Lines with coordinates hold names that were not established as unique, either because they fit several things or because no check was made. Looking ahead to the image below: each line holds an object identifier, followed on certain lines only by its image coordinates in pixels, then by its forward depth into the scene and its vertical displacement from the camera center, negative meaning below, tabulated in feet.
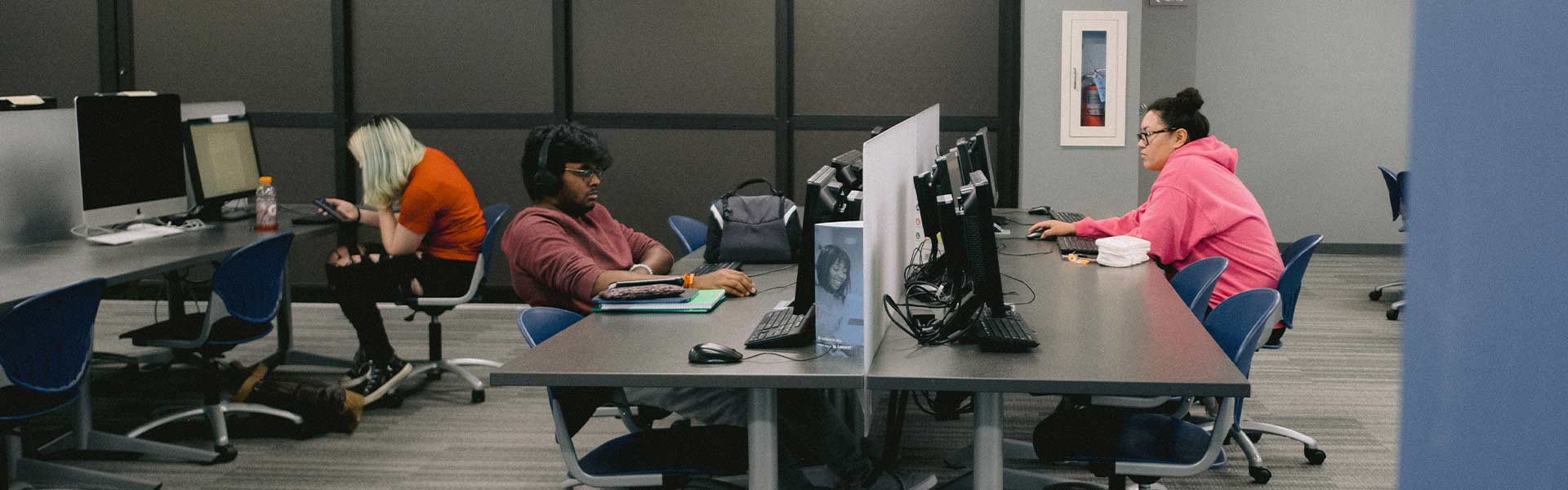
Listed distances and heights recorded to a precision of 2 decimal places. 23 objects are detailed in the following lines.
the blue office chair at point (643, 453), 8.64 -2.25
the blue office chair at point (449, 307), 15.90 -2.27
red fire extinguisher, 21.17 +0.39
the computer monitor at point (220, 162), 16.29 -0.41
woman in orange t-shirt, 15.40 -1.37
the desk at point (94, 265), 11.91 -1.34
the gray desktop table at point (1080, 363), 7.84 -1.51
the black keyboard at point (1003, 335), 8.71 -1.41
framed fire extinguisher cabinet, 21.02 +0.83
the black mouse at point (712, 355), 8.34 -1.46
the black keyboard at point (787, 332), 8.84 -1.41
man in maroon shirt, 11.06 -1.19
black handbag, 13.60 -1.06
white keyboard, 14.38 -1.20
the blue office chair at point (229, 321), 13.42 -2.06
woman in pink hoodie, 13.46 -0.95
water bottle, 16.01 -0.95
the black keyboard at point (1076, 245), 14.30 -1.31
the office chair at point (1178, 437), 8.86 -2.24
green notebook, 10.42 -1.43
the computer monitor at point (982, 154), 15.40 -0.30
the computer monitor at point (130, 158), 14.51 -0.33
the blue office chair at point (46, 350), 10.29 -1.81
